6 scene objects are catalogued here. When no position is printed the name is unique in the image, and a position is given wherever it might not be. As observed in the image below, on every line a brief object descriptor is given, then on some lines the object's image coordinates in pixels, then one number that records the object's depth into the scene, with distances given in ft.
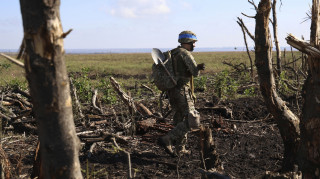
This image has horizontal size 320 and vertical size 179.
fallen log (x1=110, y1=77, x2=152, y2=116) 26.09
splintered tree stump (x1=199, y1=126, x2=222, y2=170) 16.12
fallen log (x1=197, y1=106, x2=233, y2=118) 27.81
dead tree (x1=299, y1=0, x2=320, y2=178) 13.01
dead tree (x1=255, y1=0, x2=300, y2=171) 15.43
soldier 19.44
